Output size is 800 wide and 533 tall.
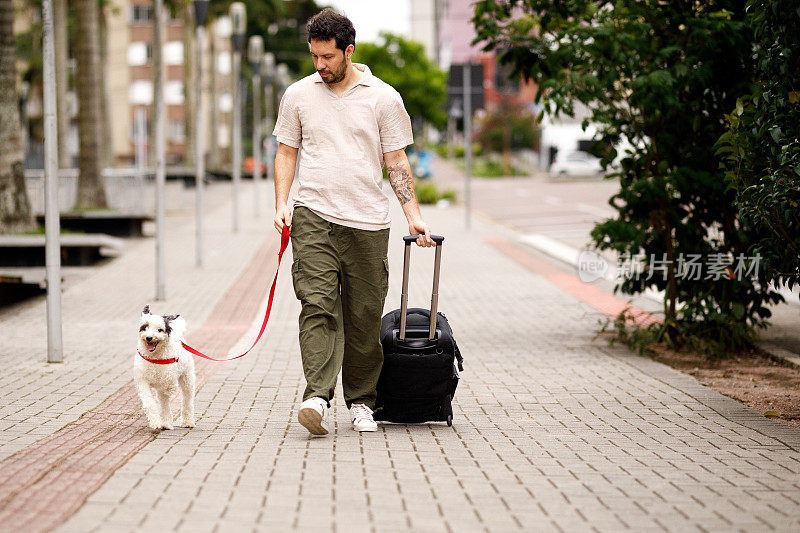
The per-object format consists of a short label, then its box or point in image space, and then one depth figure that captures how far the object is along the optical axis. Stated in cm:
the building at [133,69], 8769
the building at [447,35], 9669
